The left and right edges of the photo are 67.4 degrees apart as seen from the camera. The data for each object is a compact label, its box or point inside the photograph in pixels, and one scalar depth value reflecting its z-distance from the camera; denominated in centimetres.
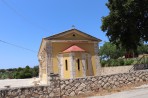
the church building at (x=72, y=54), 1349
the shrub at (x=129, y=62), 1952
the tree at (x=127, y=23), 1320
